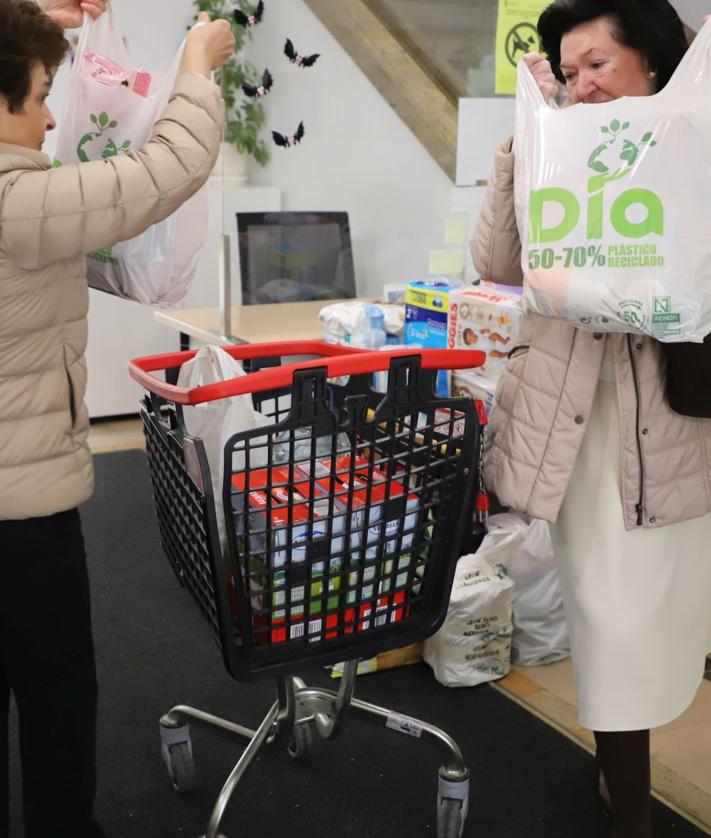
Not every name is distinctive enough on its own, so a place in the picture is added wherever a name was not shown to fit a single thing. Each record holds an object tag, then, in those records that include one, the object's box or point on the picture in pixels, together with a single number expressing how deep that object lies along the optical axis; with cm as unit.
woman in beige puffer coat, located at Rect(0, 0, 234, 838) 129
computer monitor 349
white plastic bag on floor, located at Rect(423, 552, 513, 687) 238
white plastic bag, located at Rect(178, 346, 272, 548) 148
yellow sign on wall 286
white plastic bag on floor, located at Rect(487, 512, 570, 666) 253
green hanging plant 343
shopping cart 139
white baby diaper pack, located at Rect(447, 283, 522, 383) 238
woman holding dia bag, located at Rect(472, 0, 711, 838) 151
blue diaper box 260
